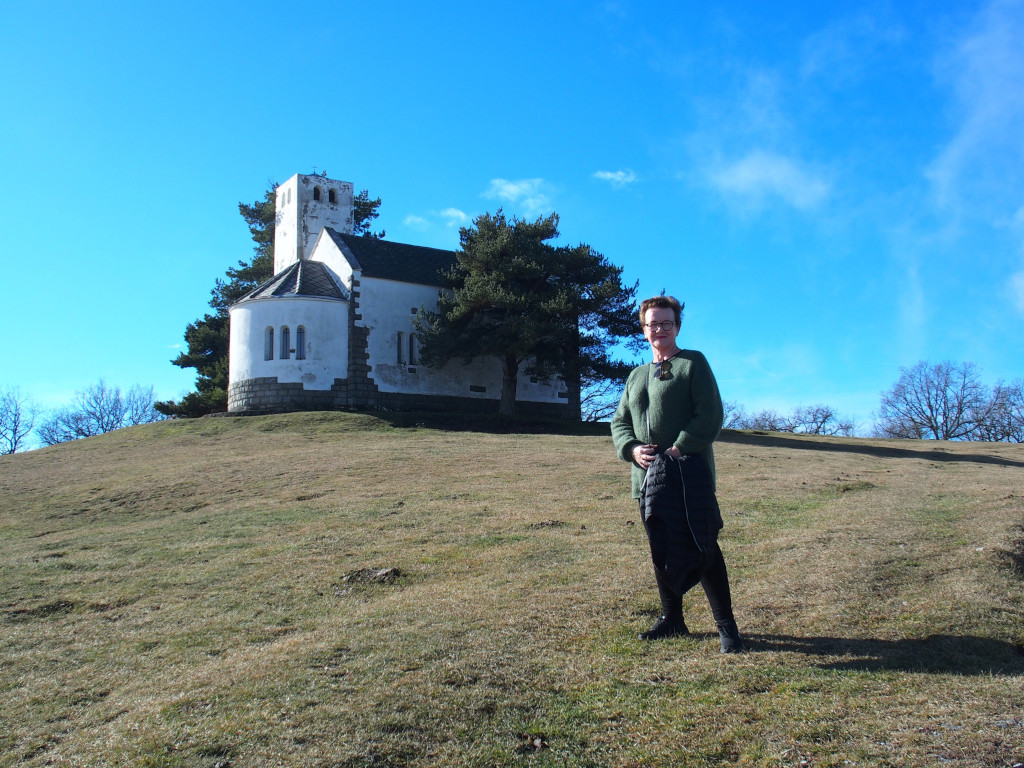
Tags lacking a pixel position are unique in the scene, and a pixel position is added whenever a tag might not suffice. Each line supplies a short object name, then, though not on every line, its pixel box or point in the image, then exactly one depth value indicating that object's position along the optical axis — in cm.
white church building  3222
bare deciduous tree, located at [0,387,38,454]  6975
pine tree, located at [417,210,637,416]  3114
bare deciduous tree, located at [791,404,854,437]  7319
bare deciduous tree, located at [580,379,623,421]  5947
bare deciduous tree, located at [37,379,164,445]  7206
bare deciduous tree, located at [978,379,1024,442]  6084
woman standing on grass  545
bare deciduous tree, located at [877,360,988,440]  6281
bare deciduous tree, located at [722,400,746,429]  7438
